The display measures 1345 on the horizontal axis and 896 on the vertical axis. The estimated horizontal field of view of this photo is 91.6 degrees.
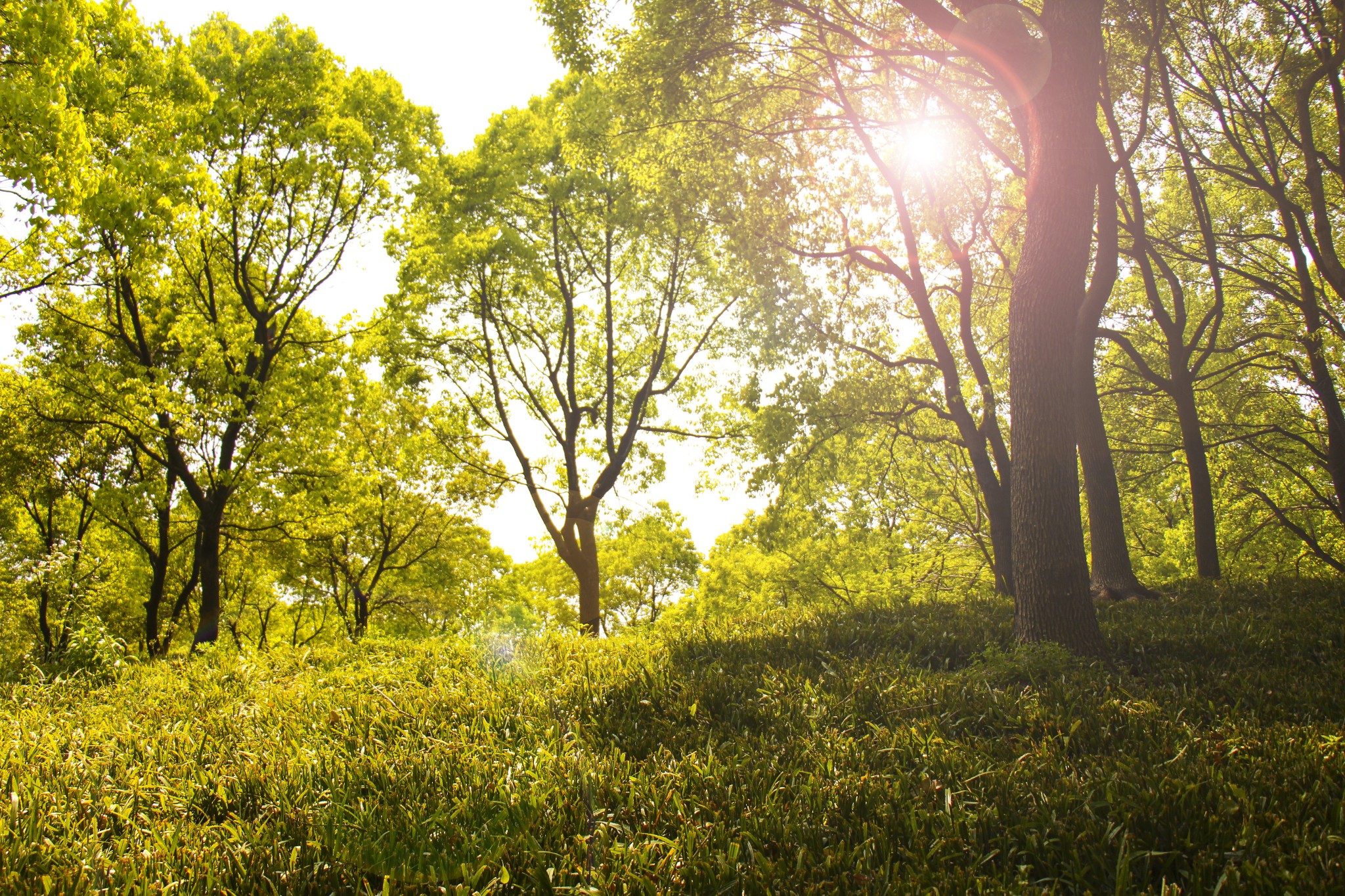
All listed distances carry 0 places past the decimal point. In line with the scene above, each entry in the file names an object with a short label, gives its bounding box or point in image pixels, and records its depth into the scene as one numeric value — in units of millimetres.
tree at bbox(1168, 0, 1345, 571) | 12188
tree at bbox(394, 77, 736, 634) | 16344
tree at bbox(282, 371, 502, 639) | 18891
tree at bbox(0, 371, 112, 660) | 16641
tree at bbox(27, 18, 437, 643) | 14039
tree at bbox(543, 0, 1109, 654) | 6449
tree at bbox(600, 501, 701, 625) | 43000
